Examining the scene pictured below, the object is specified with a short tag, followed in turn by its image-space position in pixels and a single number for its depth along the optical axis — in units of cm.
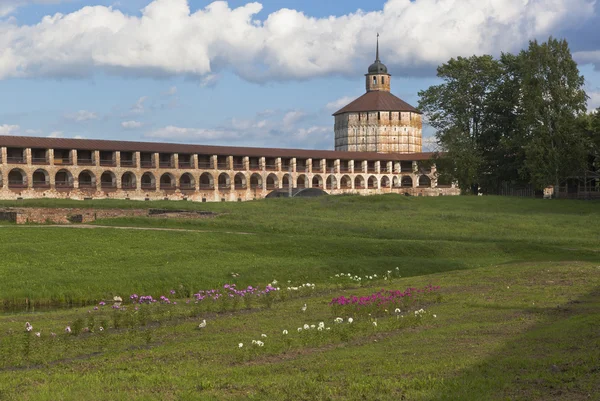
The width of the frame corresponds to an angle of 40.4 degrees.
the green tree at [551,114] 6794
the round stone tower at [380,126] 12175
